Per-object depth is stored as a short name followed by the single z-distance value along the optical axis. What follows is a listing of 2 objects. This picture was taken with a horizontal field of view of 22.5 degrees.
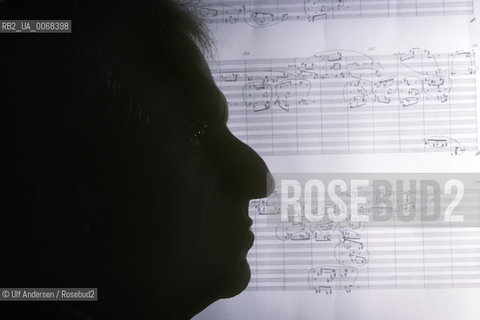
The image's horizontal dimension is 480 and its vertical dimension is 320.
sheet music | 0.91
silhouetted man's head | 0.77
